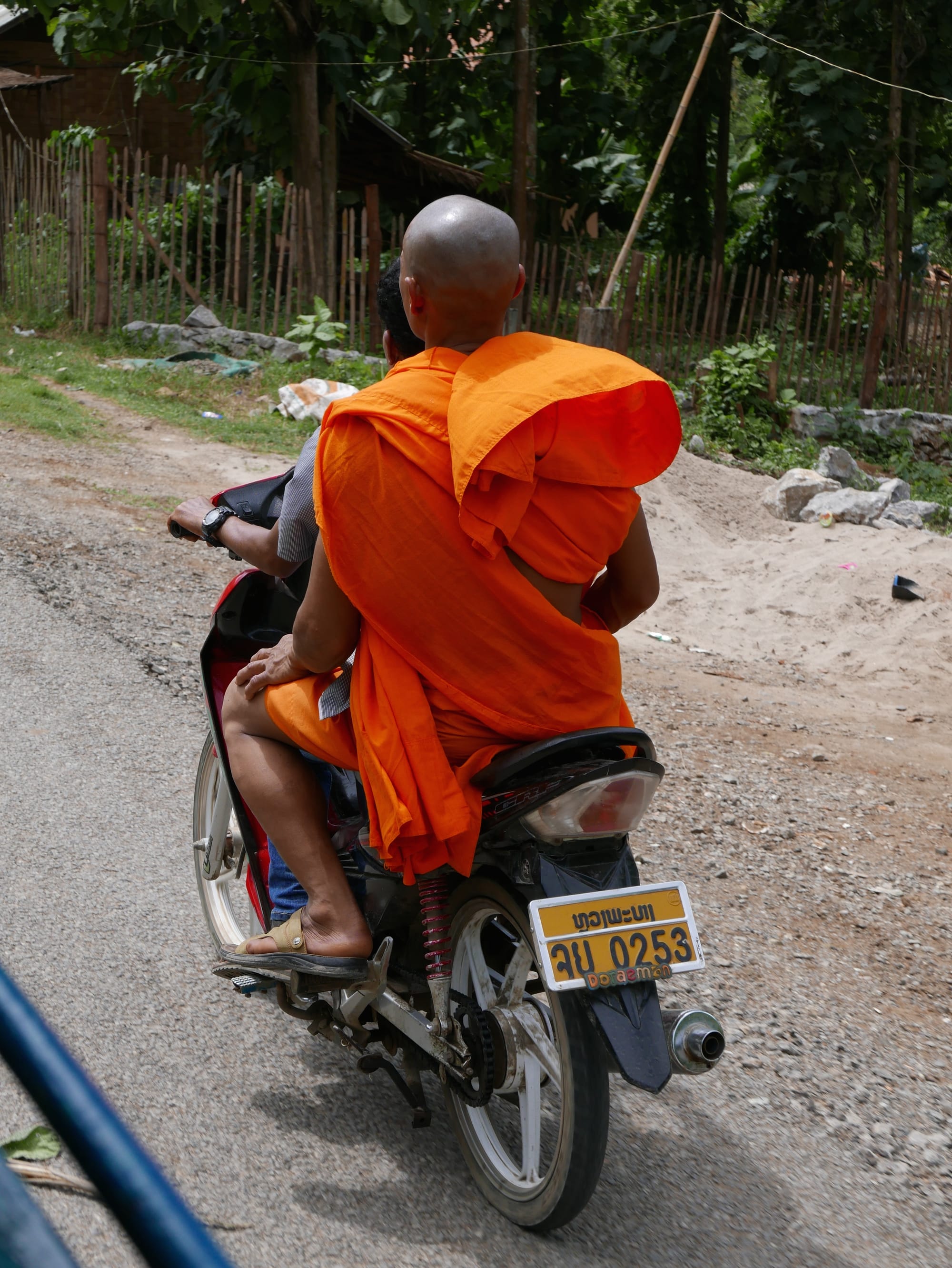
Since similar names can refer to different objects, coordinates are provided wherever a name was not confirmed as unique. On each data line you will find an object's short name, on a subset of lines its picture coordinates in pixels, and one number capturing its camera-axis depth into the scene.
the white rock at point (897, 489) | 10.93
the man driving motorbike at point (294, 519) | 2.44
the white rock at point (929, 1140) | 2.65
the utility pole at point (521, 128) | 14.82
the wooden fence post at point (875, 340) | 13.96
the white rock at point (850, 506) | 9.86
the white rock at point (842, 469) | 11.72
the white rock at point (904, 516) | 10.14
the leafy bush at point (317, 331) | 12.71
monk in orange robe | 2.12
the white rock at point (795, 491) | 10.31
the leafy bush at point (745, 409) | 12.83
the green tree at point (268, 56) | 13.36
